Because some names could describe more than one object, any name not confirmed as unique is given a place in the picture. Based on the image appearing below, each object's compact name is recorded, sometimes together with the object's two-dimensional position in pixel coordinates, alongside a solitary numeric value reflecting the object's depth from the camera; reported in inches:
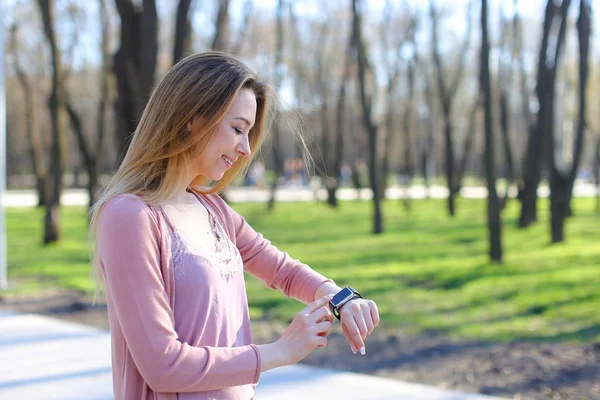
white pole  363.3
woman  60.6
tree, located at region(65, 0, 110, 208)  624.9
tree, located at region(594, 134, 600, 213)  900.7
